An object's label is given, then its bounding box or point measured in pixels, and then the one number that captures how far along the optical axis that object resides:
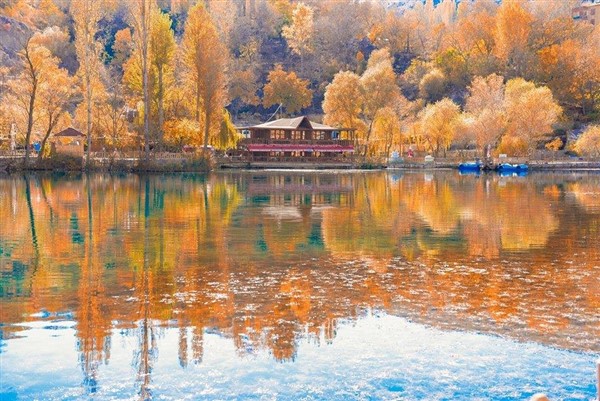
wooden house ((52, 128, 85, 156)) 72.44
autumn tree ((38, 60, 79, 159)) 61.28
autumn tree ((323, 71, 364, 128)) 94.25
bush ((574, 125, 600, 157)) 88.12
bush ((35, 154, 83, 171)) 64.75
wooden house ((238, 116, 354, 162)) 88.69
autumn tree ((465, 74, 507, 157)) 84.81
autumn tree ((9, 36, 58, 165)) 59.53
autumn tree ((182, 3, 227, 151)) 67.00
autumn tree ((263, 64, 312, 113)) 124.62
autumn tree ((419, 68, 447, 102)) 116.74
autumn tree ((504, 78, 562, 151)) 84.56
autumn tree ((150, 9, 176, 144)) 67.38
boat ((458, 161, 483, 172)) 81.75
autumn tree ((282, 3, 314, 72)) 141.38
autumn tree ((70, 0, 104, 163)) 63.44
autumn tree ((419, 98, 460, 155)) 89.19
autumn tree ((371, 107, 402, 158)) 94.19
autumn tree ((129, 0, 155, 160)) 62.99
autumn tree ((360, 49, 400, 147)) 94.44
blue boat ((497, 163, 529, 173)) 79.84
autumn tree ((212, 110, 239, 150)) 78.38
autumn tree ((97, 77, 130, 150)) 73.50
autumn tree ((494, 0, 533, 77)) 109.56
